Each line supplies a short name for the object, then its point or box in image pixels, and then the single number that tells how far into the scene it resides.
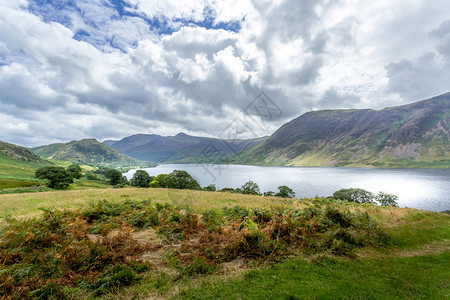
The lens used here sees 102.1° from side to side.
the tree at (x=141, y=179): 72.19
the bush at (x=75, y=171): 79.13
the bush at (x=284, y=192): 61.16
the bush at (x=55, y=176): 49.59
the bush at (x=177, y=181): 56.63
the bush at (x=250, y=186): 64.81
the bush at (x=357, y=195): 58.78
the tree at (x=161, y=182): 56.40
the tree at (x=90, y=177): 103.53
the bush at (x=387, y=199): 52.55
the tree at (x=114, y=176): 82.00
